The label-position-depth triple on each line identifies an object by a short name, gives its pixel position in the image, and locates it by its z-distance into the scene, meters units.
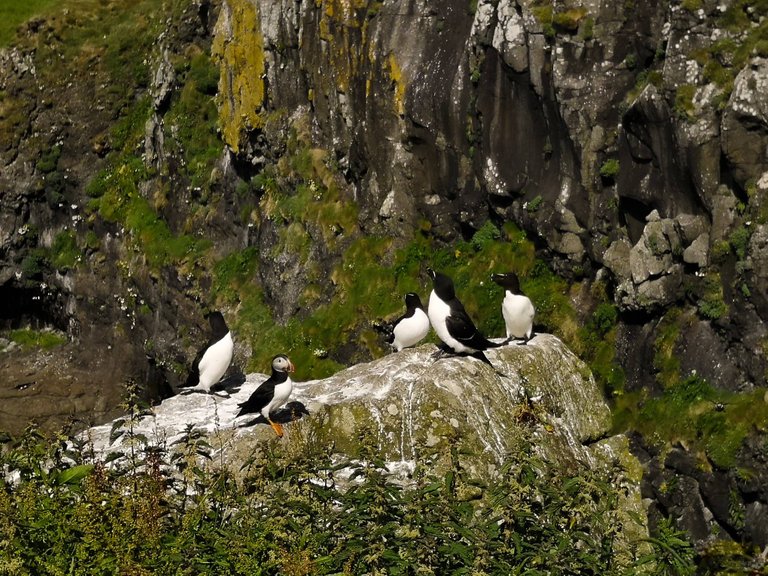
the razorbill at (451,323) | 17.02
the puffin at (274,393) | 15.22
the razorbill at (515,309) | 18.53
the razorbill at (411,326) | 18.06
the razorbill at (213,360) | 17.17
